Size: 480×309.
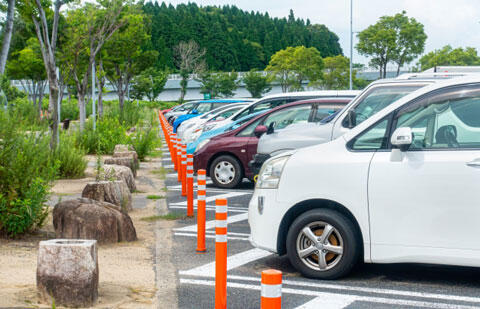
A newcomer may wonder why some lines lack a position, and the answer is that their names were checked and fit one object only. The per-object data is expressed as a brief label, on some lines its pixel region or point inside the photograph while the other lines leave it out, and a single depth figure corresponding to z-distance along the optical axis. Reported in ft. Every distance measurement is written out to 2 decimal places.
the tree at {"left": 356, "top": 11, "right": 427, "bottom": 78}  231.30
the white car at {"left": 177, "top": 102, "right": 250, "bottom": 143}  75.56
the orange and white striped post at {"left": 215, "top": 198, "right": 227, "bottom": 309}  17.40
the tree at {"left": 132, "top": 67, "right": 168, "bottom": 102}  299.79
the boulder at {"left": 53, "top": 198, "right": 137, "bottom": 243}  27.04
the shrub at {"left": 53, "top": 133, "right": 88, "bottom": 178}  51.06
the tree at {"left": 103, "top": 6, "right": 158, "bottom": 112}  130.29
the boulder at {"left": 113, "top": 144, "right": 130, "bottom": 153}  60.74
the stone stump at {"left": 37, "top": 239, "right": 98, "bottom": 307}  18.85
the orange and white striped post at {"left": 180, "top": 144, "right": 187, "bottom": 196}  43.44
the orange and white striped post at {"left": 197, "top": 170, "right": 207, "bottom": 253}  26.30
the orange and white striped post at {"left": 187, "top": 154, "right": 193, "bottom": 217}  34.88
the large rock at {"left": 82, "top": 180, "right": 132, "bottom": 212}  33.71
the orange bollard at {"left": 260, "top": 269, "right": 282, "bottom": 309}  10.50
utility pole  187.64
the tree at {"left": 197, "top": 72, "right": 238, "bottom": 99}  345.31
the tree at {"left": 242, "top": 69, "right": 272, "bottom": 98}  332.39
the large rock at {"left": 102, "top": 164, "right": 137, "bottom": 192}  39.42
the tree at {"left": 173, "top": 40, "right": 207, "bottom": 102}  350.97
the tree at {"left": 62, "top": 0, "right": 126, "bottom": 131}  97.04
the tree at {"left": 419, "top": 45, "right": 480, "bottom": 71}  271.90
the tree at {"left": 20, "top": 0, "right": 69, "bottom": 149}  50.05
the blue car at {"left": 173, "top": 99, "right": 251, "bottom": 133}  102.80
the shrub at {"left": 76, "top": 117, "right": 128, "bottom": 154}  71.36
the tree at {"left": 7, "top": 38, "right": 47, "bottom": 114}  166.30
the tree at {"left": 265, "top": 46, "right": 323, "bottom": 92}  267.18
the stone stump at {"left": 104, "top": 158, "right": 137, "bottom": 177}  49.96
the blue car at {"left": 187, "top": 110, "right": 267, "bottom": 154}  51.79
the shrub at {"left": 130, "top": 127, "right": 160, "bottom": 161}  70.44
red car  44.68
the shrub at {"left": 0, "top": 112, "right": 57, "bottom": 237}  27.63
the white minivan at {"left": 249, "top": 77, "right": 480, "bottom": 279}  20.24
